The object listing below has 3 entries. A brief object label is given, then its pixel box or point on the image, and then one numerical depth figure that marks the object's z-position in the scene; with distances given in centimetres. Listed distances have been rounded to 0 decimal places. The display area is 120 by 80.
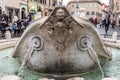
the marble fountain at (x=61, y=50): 294
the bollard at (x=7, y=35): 664
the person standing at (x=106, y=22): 927
